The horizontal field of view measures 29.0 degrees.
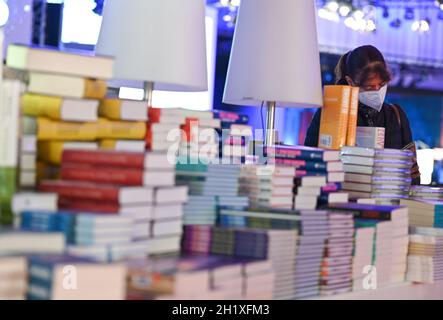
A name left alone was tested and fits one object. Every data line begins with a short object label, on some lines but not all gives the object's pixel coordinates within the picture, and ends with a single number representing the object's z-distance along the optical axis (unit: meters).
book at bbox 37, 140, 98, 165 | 2.12
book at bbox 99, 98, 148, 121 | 2.26
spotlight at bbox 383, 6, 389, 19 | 11.30
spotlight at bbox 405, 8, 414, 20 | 11.68
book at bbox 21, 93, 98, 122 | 2.10
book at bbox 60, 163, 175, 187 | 1.96
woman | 3.65
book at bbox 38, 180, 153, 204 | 1.90
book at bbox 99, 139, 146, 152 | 2.29
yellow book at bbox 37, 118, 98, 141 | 2.09
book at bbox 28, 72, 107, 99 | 2.10
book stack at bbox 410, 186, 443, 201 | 3.35
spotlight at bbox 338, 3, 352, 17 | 11.02
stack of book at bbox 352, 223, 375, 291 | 2.48
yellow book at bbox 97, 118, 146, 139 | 2.25
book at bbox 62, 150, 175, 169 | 1.95
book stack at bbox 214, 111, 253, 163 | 2.59
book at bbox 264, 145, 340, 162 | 2.75
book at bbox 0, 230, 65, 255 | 1.74
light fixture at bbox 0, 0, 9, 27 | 6.07
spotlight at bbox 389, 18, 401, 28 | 11.56
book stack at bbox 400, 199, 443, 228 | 3.04
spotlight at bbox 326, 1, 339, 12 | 10.92
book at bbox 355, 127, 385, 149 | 3.44
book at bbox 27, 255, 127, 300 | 1.66
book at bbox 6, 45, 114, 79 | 2.09
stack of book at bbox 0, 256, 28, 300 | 1.67
